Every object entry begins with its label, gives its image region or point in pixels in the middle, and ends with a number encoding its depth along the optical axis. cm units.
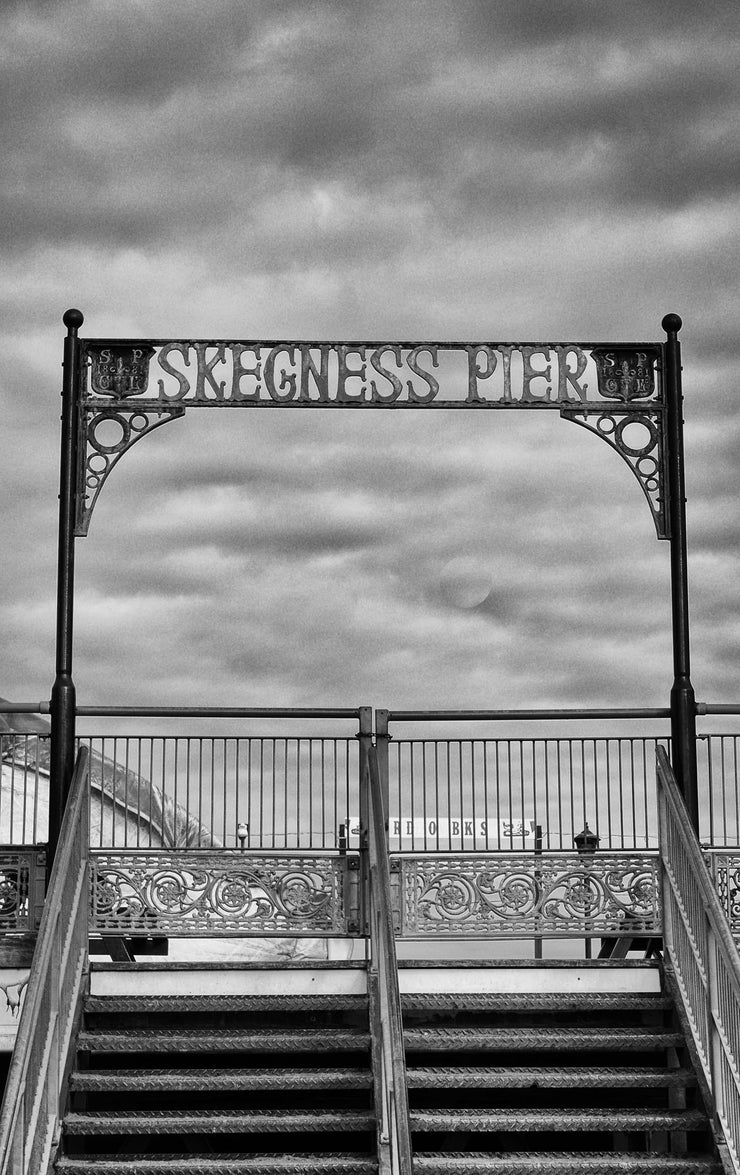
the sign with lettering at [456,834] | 1229
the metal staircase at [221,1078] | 1006
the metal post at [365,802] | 1188
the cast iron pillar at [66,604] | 1205
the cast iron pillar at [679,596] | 1233
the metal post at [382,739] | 1214
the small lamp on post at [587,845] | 1197
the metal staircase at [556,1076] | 1009
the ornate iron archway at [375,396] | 1255
